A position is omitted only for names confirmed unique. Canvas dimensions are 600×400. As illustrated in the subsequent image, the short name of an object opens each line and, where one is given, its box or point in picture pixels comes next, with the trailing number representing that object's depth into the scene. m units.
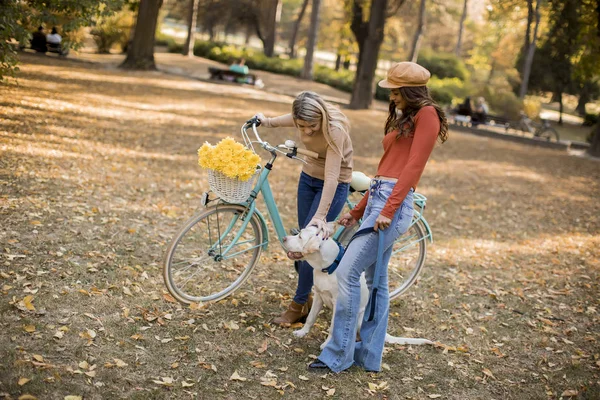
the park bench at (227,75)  24.06
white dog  4.03
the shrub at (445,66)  37.03
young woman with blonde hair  4.07
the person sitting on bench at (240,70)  23.92
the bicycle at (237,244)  4.51
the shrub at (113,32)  28.28
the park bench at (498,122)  21.46
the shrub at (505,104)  27.42
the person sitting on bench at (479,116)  21.55
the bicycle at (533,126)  20.92
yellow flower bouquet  4.14
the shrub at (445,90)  27.84
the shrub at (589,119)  33.34
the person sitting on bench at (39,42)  21.66
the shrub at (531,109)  27.09
